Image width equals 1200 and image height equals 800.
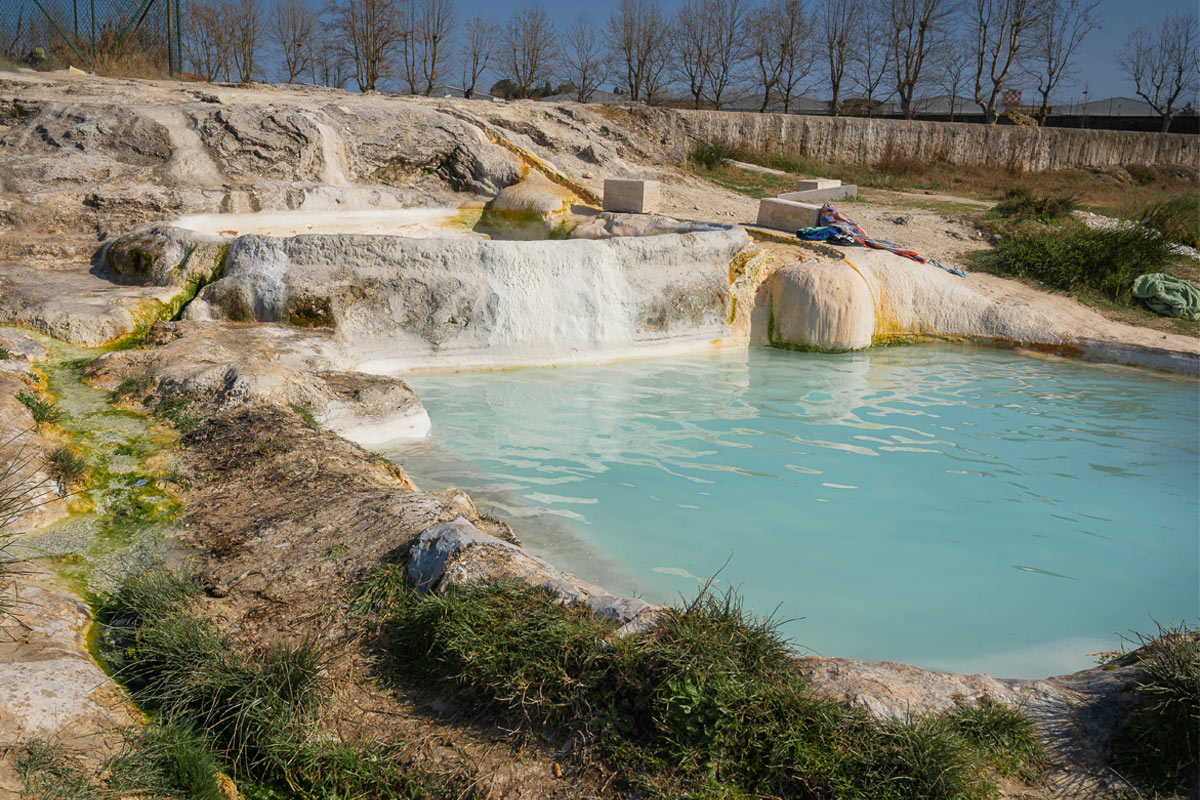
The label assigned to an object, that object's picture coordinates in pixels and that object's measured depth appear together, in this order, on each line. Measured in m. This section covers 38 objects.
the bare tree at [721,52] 30.73
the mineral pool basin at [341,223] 10.03
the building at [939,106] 33.77
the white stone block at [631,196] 11.92
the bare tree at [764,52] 31.11
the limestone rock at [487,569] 3.07
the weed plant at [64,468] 4.16
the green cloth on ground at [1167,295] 10.95
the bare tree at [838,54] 31.72
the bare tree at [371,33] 26.30
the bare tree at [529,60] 30.47
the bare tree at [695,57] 30.53
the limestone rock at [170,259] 8.22
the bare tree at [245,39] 28.12
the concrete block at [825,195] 14.37
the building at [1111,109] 38.06
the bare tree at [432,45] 29.03
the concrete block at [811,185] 15.86
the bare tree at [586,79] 31.34
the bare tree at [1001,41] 30.98
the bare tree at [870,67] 32.03
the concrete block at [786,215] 11.98
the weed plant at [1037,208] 14.85
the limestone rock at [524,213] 11.84
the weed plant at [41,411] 4.78
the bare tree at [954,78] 32.16
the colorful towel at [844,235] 11.34
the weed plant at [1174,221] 13.66
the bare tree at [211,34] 27.41
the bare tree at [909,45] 31.14
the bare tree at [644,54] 30.14
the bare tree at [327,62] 27.70
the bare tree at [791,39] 31.33
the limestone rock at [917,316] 9.91
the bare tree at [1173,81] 35.25
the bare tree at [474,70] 29.80
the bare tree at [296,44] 30.56
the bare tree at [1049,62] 33.88
